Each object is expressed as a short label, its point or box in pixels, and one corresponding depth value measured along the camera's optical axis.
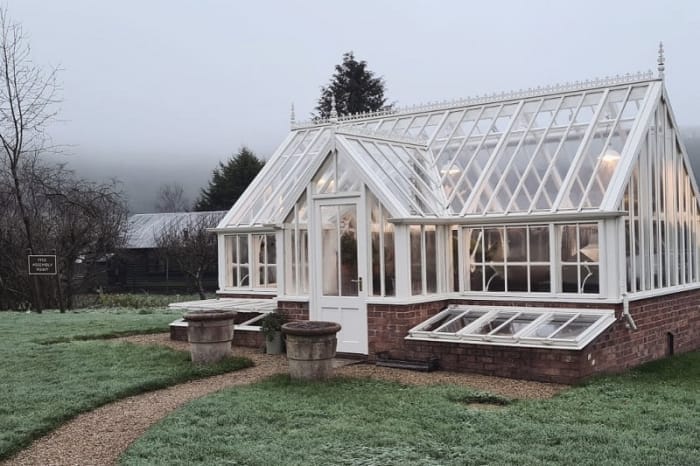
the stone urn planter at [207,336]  11.81
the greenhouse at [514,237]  11.40
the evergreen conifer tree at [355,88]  39.81
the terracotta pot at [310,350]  10.25
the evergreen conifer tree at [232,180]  43.62
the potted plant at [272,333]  13.02
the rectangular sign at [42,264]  21.14
